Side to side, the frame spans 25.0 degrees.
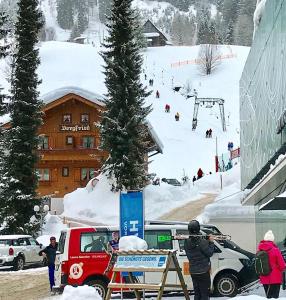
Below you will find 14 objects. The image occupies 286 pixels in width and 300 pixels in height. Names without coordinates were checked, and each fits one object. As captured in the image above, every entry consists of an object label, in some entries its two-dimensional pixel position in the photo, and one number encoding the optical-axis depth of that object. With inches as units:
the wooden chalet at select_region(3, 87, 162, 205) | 1986.3
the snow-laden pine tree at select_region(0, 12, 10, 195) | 1373.0
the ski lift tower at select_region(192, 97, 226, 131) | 3336.6
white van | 595.5
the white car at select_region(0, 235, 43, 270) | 996.6
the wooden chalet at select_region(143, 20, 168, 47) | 6594.5
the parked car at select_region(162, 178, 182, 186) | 2224.4
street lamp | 1389.9
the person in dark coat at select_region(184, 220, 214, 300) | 388.2
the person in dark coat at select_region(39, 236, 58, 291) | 725.3
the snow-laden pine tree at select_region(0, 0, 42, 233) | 1425.9
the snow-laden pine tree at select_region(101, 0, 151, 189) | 1416.1
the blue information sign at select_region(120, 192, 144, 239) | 514.3
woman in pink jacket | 430.3
